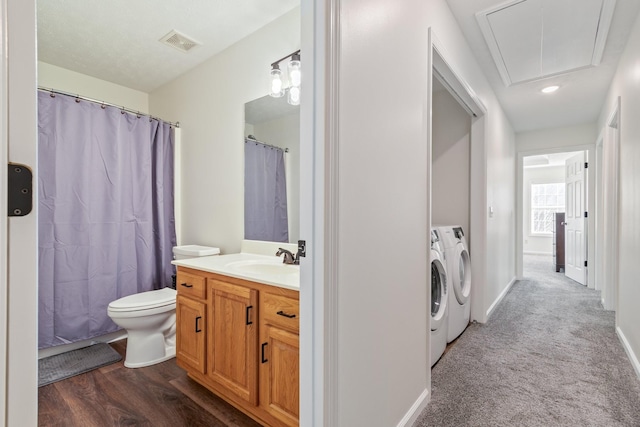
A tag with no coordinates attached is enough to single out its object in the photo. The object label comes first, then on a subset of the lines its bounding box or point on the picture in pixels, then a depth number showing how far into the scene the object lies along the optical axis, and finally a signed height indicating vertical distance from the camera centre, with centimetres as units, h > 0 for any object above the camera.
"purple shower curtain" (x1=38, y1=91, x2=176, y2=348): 238 +1
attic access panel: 198 +133
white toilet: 212 -80
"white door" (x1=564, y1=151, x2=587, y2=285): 467 -8
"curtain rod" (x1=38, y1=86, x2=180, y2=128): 239 +94
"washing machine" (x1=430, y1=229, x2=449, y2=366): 217 -64
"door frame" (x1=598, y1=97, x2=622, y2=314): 282 +13
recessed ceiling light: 320 +132
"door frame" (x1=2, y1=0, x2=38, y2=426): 50 -5
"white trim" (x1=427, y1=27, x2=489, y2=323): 296 +2
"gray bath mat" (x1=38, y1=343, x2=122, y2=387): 211 -111
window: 806 +29
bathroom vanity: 140 -63
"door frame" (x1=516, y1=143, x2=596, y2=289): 438 +22
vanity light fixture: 214 +95
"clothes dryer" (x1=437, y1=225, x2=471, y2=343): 246 -54
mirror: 225 +64
